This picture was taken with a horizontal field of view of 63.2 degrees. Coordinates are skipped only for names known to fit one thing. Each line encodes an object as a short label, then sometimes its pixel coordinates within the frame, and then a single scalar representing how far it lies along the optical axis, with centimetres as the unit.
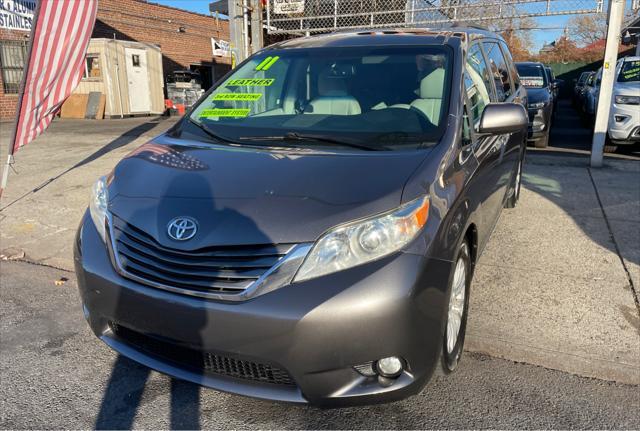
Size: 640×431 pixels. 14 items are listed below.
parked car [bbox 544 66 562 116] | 1246
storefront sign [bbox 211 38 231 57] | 2467
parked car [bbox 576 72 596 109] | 1530
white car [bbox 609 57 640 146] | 896
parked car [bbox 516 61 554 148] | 970
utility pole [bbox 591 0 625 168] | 747
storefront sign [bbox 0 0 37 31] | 1568
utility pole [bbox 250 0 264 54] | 855
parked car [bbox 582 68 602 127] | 1218
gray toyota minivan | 207
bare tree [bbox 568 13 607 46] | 3154
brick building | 1655
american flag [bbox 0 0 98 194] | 546
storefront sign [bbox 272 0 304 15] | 930
